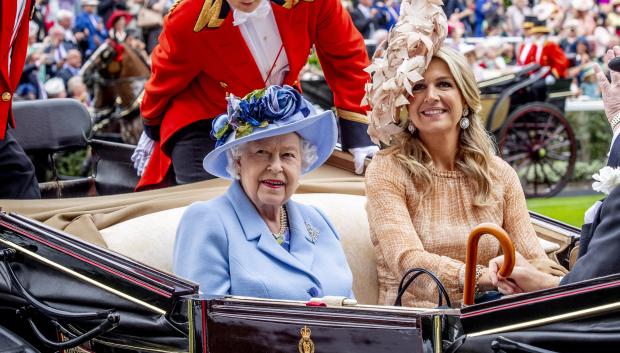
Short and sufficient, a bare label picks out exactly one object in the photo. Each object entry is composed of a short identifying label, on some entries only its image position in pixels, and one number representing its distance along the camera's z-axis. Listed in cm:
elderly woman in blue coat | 535
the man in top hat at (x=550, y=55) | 2617
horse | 2370
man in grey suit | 428
